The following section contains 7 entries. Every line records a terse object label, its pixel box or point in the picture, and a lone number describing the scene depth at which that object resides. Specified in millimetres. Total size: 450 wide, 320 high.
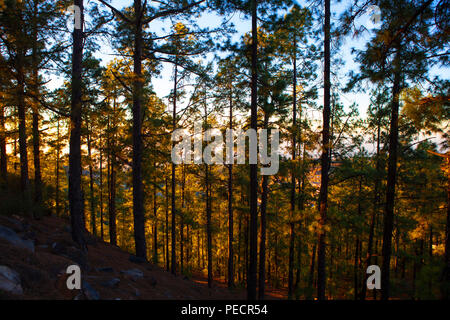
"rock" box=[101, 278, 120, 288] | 6214
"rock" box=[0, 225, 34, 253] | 5898
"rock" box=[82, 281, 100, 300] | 5138
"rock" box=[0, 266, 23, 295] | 4012
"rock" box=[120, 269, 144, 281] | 7840
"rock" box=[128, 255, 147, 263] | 10264
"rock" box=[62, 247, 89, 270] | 6918
